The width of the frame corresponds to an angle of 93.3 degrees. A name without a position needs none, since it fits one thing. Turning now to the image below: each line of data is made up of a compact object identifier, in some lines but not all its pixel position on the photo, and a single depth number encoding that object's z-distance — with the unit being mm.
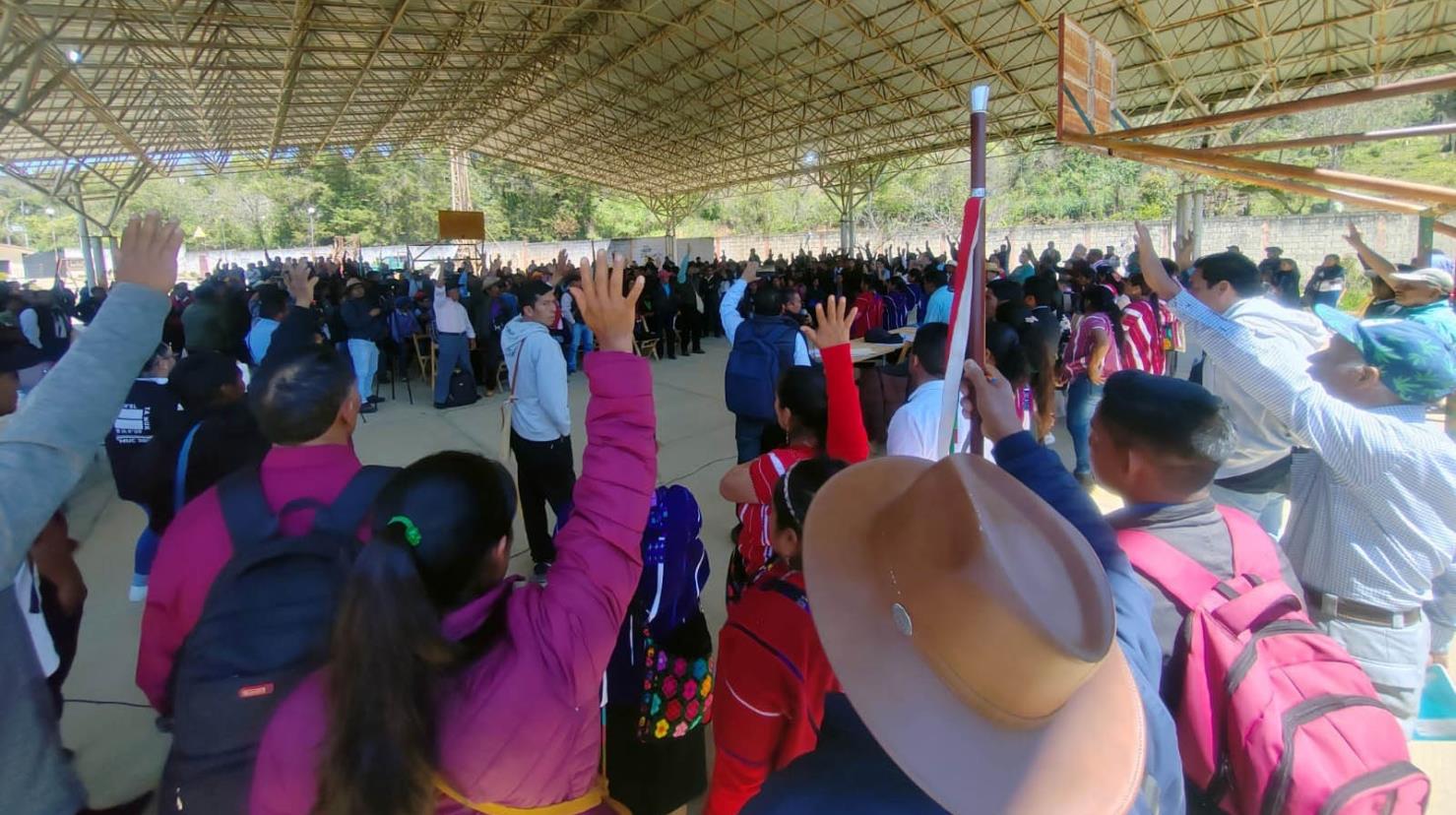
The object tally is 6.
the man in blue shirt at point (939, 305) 5094
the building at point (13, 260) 33562
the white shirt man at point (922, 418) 2188
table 5914
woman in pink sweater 866
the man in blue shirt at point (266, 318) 4664
